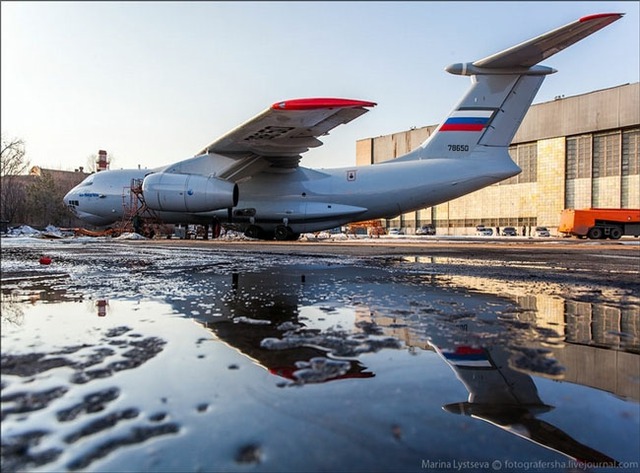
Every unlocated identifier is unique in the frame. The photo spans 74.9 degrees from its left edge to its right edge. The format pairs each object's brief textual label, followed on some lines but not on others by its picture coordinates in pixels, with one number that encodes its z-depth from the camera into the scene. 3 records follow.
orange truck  23.67
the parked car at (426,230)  39.00
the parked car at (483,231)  36.27
